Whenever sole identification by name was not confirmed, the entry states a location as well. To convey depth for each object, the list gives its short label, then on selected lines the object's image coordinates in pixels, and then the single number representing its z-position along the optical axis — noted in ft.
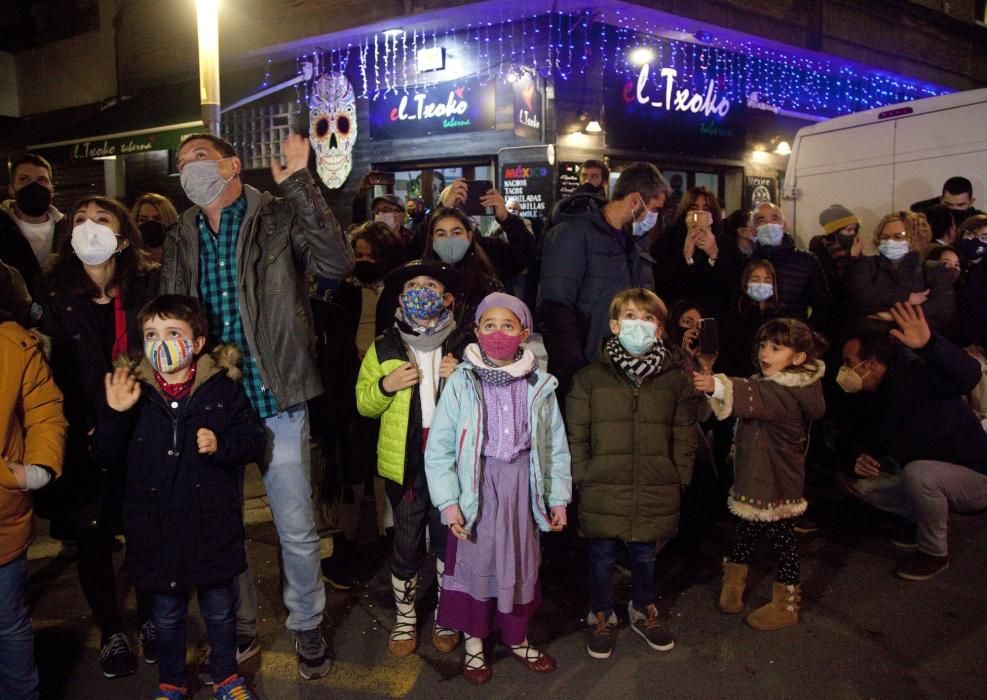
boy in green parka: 12.16
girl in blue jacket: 11.38
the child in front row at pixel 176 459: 10.07
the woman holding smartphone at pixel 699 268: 17.01
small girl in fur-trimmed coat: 13.17
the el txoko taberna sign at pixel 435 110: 36.01
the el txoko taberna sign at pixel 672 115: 36.55
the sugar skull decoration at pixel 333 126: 40.06
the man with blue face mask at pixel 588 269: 14.10
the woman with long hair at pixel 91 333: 11.01
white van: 21.48
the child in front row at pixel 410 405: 12.14
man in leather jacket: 10.87
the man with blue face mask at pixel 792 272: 18.44
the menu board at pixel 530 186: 34.65
